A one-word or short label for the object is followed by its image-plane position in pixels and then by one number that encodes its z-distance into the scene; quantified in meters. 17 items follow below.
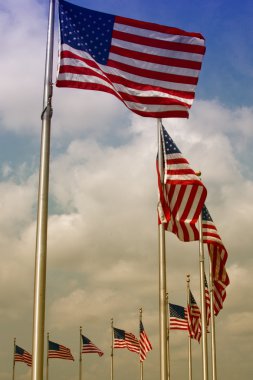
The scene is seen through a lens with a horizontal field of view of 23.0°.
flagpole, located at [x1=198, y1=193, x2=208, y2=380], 27.30
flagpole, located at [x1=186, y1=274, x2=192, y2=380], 43.97
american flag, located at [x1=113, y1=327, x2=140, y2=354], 50.16
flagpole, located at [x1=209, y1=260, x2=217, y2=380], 33.21
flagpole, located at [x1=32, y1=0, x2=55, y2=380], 10.88
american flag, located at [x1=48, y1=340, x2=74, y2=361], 53.66
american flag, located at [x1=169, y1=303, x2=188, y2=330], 40.31
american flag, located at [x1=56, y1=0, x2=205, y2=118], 13.58
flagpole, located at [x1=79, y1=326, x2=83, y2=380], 59.16
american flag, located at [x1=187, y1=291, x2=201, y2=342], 36.94
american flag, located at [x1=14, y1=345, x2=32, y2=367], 58.55
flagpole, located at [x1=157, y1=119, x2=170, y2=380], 15.88
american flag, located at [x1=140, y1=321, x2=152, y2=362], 45.69
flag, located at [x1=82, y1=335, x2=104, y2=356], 55.56
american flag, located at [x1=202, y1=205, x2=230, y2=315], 26.53
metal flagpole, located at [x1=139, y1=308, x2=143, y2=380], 50.00
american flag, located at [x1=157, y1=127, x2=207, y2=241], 17.14
